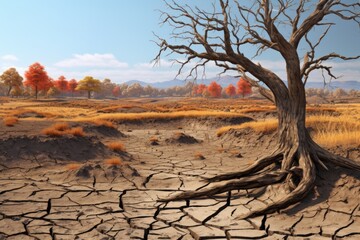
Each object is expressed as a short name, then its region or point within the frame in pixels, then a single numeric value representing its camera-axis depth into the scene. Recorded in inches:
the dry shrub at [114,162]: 396.1
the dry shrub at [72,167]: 369.8
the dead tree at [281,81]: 283.7
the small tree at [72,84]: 4092.0
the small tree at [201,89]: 5195.9
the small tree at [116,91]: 5354.3
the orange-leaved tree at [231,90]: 4637.3
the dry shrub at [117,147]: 502.9
